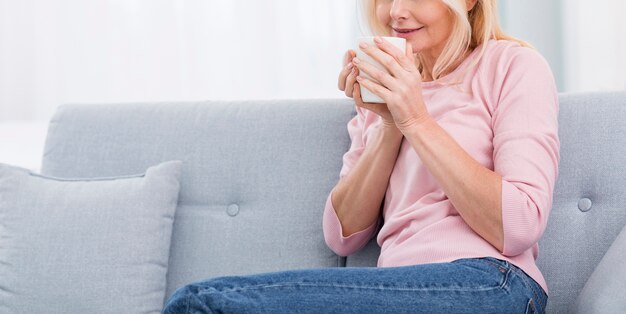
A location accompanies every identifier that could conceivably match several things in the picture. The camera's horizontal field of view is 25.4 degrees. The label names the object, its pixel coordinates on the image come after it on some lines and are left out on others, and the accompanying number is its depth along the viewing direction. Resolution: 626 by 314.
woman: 1.93
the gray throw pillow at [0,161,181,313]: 2.47
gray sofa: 2.35
